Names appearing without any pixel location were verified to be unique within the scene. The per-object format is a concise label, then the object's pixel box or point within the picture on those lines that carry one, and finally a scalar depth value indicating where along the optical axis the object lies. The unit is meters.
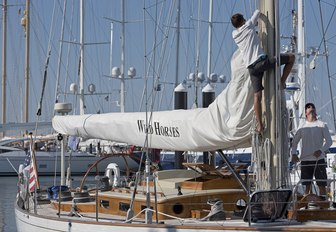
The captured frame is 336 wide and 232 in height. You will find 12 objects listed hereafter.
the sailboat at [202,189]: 10.33
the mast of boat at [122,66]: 39.84
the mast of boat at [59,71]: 20.16
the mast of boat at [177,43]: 24.67
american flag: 14.91
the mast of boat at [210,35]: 34.09
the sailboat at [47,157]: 53.28
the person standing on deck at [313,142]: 11.84
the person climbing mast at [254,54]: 10.72
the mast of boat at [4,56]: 54.22
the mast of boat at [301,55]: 26.12
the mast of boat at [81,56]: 36.38
